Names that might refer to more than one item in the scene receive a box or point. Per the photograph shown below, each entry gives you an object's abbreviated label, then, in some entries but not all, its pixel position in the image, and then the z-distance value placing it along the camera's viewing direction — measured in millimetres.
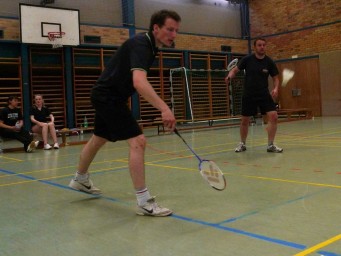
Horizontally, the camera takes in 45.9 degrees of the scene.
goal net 18766
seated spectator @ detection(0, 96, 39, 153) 9367
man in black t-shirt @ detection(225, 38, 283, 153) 7352
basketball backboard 13391
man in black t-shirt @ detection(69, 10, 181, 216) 3322
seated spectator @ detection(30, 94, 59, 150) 10078
